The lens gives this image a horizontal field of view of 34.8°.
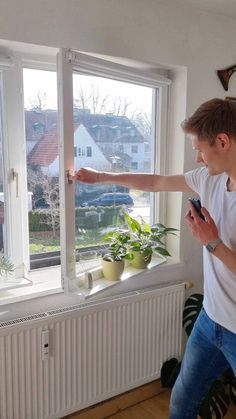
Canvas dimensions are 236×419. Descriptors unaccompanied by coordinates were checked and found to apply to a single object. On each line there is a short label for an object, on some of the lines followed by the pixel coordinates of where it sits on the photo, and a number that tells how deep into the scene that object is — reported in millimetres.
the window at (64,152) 1723
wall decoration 2197
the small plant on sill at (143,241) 2045
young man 1214
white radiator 1691
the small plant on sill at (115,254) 1927
